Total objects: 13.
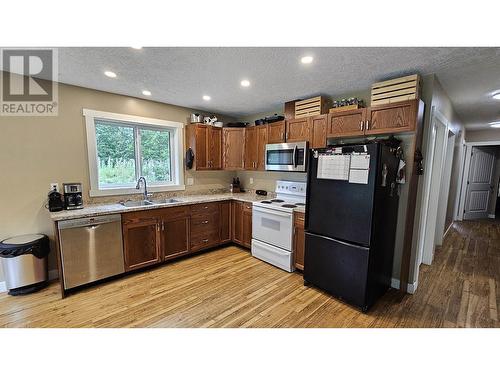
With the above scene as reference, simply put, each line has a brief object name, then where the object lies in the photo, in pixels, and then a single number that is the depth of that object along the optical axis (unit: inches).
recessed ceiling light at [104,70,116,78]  90.7
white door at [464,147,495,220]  223.5
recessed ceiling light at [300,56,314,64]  76.0
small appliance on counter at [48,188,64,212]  97.8
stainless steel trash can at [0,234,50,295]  90.0
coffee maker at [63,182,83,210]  103.3
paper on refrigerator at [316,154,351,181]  86.7
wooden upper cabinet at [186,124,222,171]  146.6
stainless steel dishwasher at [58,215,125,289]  91.8
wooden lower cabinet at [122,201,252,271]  109.9
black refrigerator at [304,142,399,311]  81.4
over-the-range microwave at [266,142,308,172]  121.2
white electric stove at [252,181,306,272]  116.0
